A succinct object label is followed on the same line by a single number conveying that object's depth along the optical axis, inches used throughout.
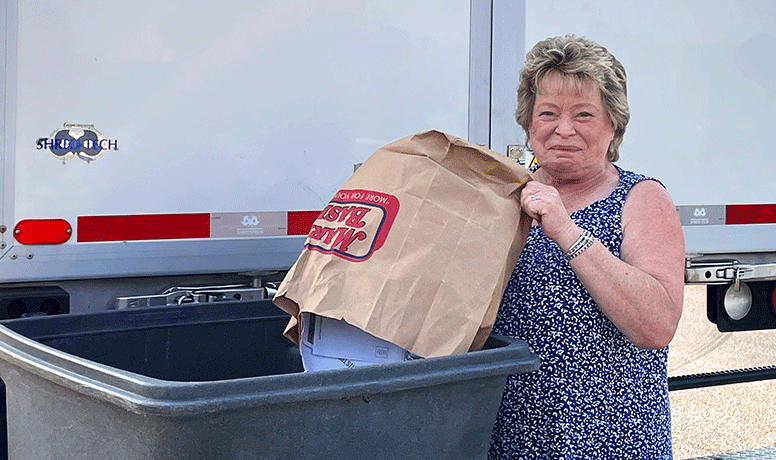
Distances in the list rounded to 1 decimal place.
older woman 70.0
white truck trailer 90.4
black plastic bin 48.6
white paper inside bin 60.7
